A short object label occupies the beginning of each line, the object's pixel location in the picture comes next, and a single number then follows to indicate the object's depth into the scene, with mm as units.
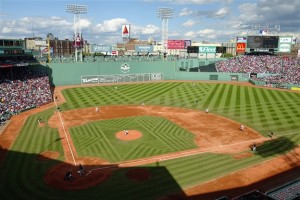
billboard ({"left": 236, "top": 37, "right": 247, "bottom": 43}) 92000
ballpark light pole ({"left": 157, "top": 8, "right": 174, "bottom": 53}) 85312
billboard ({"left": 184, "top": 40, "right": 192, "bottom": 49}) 91738
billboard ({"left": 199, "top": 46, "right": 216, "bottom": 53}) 91750
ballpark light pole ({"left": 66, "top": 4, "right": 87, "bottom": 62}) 72000
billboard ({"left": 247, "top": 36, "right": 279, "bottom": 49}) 87188
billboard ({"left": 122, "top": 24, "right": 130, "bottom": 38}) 88688
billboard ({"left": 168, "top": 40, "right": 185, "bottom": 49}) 91125
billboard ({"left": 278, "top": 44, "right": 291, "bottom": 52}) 85562
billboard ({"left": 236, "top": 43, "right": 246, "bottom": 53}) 91375
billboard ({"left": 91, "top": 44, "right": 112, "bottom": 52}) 82812
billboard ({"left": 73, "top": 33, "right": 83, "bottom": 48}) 73562
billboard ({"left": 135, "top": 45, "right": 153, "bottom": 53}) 89438
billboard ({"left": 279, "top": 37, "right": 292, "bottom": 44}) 84875
